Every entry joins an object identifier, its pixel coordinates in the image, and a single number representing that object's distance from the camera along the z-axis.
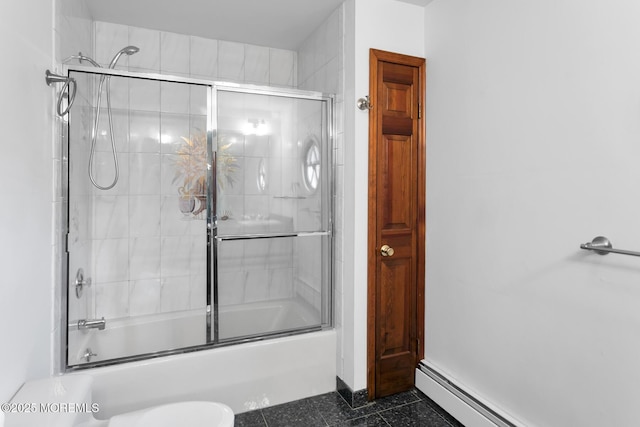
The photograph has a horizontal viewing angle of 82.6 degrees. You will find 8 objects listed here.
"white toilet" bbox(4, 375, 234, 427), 1.24
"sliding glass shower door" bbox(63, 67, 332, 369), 2.01
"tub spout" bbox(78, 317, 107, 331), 2.01
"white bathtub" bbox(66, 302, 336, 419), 1.84
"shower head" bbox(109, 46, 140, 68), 2.01
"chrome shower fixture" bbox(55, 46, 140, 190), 1.95
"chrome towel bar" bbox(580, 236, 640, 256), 1.29
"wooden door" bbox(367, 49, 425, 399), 2.13
